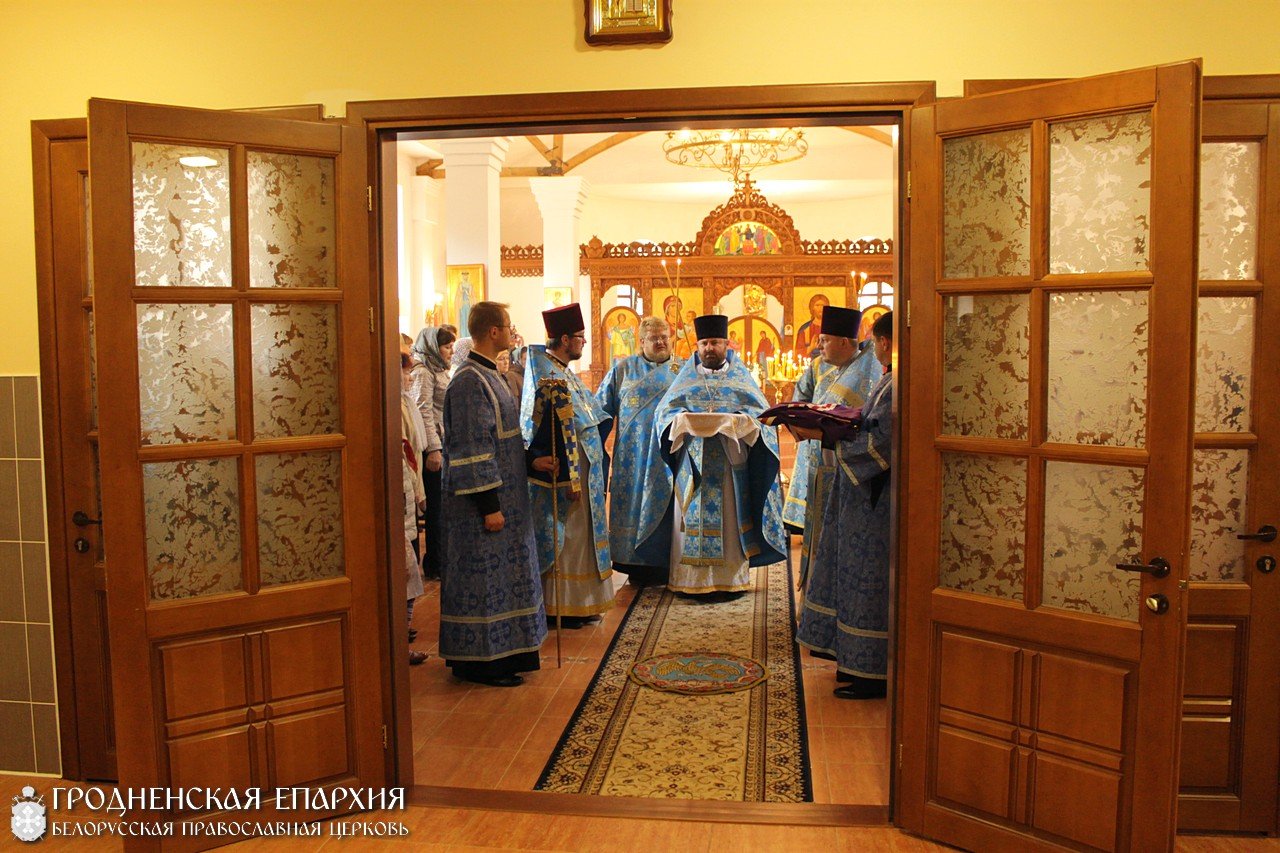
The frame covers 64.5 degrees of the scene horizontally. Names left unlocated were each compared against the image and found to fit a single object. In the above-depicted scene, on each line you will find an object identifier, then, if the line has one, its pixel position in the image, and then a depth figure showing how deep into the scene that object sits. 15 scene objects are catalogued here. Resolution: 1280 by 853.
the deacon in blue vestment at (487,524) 4.56
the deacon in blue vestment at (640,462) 6.51
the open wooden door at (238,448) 3.02
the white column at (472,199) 10.75
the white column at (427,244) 15.12
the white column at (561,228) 14.63
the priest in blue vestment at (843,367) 5.58
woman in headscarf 6.38
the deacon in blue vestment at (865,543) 4.25
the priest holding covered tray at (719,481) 6.24
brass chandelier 11.30
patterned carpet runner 3.77
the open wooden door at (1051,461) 2.70
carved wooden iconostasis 14.44
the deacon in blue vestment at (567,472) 5.33
